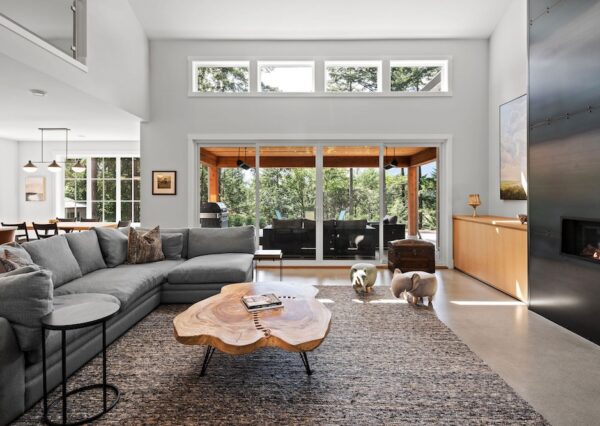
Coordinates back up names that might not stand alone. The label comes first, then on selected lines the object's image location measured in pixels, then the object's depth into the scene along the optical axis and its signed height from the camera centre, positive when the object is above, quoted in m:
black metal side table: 1.87 -0.60
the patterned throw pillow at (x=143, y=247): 4.18 -0.43
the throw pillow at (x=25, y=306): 1.93 -0.53
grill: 6.47 -0.06
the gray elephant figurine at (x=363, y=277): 4.37 -0.82
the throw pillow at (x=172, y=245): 4.55 -0.43
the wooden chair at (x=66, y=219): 7.42 -0.16
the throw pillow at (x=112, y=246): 3.98 -0.40
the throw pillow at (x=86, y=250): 3.55 -0.40
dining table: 6.45 -0.25
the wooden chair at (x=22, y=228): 6.22 -0.29
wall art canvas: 5.08 +0.96
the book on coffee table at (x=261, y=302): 2.61 -0.70
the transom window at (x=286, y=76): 6.30 +2.47
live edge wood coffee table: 2.07 -0.74
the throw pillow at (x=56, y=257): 2.98 -0.41
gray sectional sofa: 1.92 -0.66
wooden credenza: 4.29 -0.56
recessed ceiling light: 4.37 +1.53
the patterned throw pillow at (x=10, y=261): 2.46 -0.36
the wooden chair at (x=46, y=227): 6.02 -0.26
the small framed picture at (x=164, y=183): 6.27 +0.52
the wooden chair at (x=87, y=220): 7.65 -0.18
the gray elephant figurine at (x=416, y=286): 3.92 -0.83
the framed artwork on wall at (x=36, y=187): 8.48 +0.61
